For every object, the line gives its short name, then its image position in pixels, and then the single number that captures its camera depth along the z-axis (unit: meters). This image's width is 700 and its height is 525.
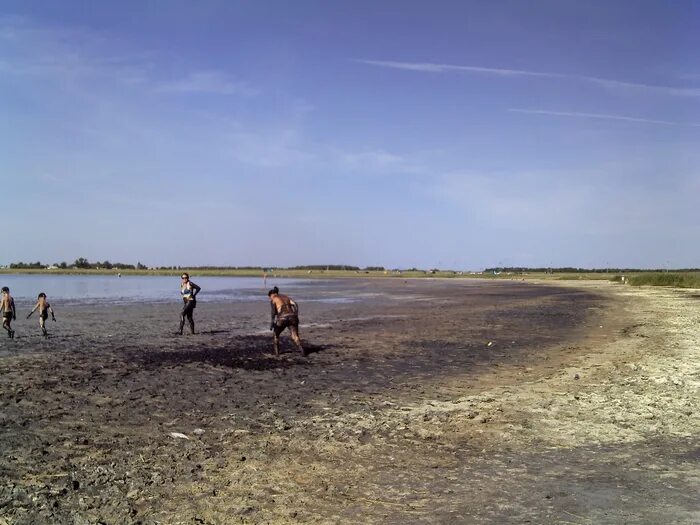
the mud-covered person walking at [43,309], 21.85
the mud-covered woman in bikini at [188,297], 22.25
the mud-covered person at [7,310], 21.56
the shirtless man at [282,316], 17.94
